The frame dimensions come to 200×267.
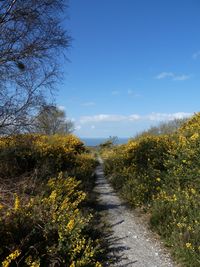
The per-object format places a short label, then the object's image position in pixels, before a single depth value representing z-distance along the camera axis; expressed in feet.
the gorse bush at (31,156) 20.89
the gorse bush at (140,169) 19.71
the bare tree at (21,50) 16.98
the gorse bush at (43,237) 10.55
